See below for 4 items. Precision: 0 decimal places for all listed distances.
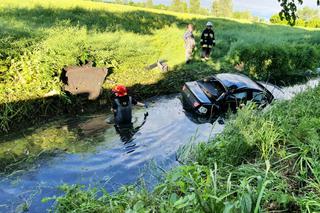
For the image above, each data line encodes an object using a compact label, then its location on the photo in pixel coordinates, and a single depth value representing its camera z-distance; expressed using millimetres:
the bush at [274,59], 18281
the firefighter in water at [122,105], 9984
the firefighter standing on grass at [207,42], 17856
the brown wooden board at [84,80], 12461
